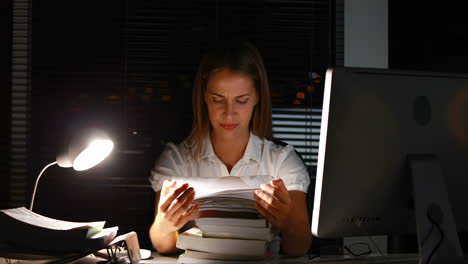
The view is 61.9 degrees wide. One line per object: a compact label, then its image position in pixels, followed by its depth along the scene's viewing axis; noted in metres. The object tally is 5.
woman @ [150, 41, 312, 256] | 1.67
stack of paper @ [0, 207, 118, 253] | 0.97
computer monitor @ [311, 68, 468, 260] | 0.88
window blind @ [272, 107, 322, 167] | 2.43
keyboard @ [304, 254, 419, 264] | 1.13
